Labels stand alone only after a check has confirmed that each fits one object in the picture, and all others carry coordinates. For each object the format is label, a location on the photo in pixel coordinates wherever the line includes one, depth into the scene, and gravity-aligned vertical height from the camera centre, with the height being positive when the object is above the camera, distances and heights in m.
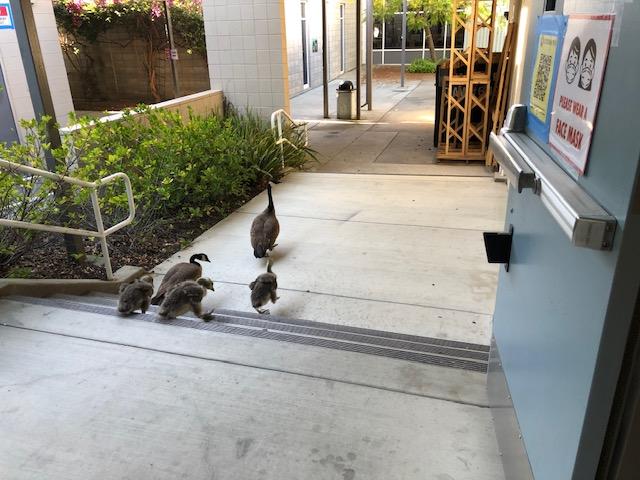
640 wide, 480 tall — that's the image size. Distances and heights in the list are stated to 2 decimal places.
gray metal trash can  13.07 -1.73
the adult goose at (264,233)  5.23 -1.94
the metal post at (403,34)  18.20 -0.18
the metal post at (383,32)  26.94 -0.14
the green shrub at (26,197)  4.26 -1.28
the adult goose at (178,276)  4.29 -1.95
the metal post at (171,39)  12.84 -0.08
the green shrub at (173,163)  5.61 -1.50
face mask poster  1.34 -0.17
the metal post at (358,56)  12.71 -0.65
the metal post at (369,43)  13.44 -0.33
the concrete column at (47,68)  9.12 -0.50
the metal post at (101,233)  4.37 -1.58
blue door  1.18 -0.67
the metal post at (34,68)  4.23 -0.23
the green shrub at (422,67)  25.12 -1.78
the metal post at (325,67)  12.76 -0.84
